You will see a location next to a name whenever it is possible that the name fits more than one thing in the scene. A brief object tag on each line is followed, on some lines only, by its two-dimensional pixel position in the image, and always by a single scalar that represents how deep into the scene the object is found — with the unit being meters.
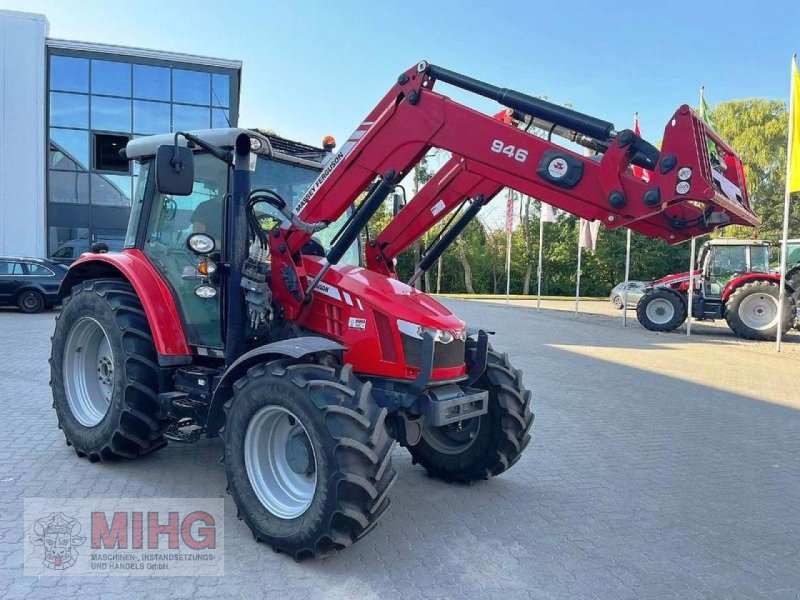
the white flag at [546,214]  20.94
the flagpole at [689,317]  15.64
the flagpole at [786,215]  12.30
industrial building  20.80
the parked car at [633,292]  23.77
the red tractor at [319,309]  3.17
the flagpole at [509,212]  27.31
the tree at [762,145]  34.76
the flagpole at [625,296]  17.22
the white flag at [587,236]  19.78
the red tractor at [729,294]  15.29
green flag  14.95
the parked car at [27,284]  15.89
